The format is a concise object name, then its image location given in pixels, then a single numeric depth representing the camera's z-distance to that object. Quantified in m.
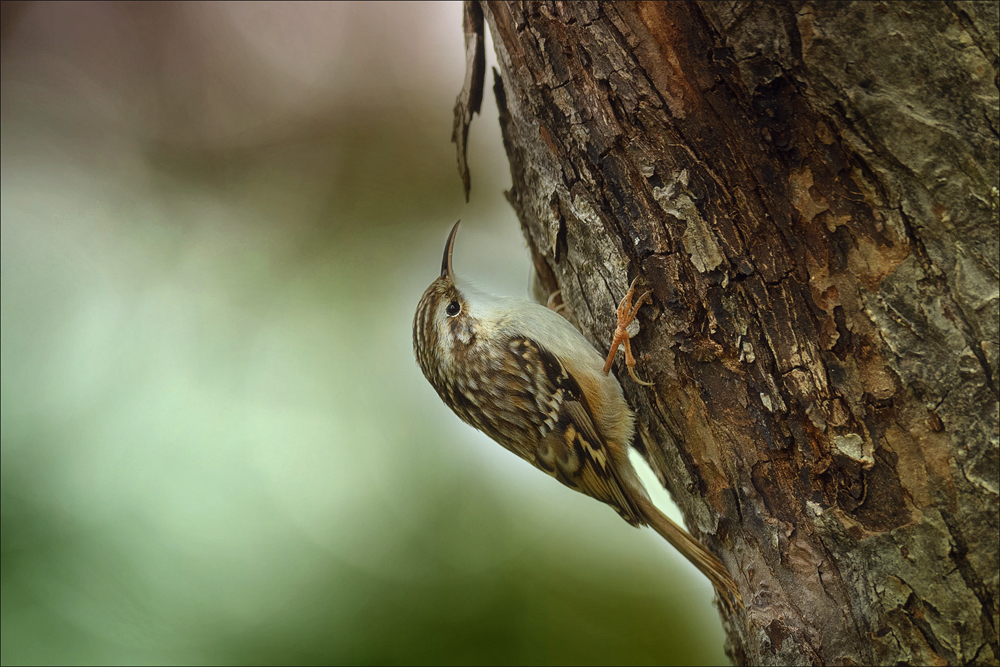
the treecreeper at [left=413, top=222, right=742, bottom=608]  2.94
